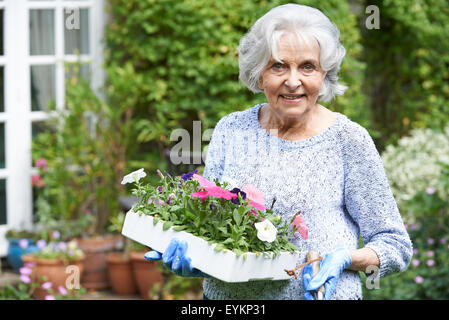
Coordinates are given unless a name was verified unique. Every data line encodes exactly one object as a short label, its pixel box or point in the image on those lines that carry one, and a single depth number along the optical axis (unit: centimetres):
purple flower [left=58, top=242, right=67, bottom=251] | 421
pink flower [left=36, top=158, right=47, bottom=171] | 448
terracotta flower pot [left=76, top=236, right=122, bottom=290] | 440
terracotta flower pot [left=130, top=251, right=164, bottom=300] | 424
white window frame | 458
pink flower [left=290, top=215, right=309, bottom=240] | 181
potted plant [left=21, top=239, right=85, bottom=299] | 409
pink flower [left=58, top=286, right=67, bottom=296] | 377
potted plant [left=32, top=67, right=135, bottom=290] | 446
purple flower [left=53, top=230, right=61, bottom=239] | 422
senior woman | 187
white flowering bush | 434
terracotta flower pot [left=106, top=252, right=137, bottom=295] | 435
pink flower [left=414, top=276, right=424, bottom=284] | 365
